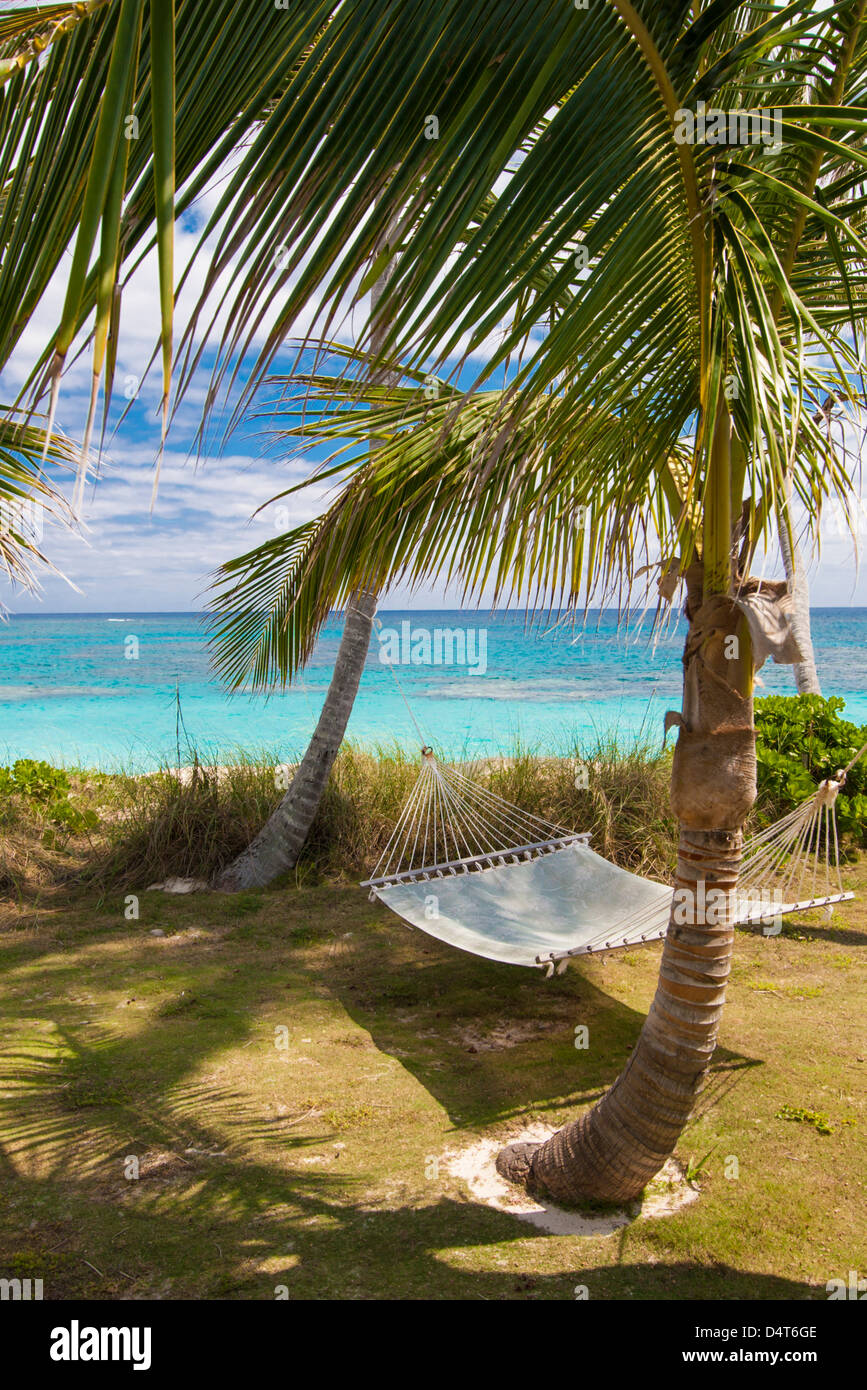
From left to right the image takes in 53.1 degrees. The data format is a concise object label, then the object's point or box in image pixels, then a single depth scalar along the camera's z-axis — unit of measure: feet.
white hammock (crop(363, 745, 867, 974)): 10.09
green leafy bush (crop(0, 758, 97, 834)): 17.90
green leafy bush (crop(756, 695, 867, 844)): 17.29
